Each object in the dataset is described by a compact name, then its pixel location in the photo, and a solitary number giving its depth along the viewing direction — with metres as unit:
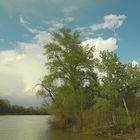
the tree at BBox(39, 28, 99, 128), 18.97
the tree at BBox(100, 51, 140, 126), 15.20
